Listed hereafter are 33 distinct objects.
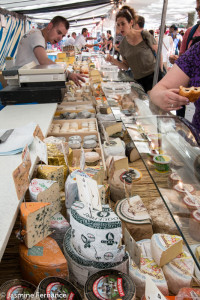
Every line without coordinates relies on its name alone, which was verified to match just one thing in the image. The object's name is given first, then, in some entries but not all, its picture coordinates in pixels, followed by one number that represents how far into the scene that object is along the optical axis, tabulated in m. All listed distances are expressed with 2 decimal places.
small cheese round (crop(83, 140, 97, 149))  1.96
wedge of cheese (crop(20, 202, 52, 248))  0.95
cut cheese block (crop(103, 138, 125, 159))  1.93
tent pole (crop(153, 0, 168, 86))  2.60
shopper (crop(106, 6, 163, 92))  3.16
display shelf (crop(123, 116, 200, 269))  0.94
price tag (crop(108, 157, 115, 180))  1.50
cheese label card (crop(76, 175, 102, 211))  0.91
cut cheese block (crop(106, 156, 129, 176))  1.57
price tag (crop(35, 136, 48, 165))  1.15
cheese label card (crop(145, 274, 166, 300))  0.63
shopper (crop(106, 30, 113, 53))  12.17
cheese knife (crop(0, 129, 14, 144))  1.46
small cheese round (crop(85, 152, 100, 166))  1.75
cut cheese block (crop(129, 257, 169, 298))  0.99
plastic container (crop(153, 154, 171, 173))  1.25
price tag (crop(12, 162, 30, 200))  0.90
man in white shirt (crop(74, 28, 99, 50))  9.33
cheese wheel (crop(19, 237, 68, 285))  0.91
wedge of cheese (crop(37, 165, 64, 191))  1.28
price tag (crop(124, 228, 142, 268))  0.92
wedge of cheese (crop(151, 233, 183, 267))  1.07
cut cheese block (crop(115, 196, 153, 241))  1.27
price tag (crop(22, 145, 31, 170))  1.01
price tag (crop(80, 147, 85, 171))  1.25
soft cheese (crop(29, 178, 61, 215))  1.07
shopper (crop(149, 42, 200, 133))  1.55
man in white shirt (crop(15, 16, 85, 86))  2.87
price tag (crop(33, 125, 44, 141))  1.33
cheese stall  0.85
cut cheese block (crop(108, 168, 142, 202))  1.55
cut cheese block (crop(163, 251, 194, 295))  1.03
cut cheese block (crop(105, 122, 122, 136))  2.14
